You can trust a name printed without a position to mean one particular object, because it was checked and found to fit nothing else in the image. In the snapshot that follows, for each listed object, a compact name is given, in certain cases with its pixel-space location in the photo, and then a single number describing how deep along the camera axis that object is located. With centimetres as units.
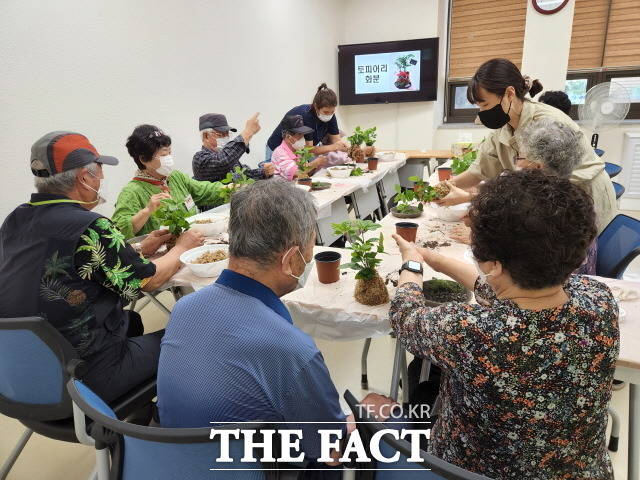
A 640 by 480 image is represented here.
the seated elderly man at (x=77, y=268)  132
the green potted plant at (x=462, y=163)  296
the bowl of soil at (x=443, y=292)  139
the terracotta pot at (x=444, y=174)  319
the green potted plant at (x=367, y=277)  147
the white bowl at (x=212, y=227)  218
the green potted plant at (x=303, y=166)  330
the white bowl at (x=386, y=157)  460
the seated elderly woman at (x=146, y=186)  225
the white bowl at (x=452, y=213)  224
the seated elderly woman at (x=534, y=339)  81
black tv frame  597
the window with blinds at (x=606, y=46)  481
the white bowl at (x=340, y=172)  366
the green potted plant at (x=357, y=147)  420
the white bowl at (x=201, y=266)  175
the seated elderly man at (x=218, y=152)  322
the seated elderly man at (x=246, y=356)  83
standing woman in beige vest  187
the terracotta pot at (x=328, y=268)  163
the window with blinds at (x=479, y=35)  546
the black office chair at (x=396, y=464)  63
